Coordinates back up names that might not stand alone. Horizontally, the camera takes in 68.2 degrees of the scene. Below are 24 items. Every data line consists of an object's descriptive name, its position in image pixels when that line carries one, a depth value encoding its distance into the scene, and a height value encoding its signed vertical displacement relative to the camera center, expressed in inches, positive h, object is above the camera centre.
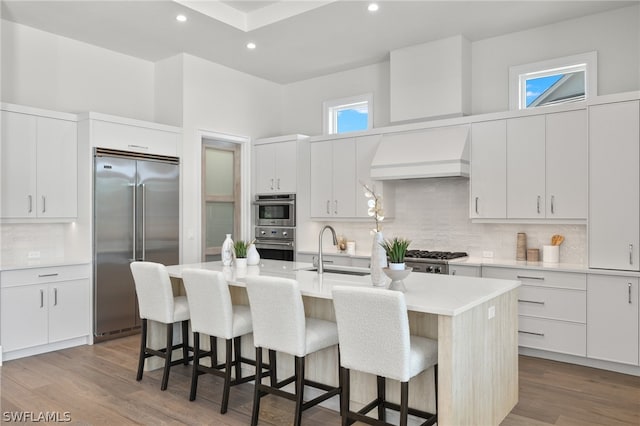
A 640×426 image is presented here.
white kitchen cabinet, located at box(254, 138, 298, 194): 253.4 +25.3
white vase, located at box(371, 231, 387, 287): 121.0 -12.4
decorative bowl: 112.6 -15.3
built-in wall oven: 252.8 -7.3
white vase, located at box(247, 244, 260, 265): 168.4 -15.5
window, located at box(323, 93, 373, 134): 253.9 +54.8
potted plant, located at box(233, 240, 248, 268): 167.6 -13.4
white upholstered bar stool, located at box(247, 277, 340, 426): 113.3 -29.5
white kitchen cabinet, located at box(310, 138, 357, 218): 239.3 +17.8
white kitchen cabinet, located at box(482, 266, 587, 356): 168.2 -35.8
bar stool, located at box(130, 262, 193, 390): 143.9 -29.2
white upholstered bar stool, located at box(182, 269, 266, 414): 128.6 -29.8
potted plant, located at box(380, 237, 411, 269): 112.9 -9.9
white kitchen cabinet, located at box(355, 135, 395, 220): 229.0 +14.8
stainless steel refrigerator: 201.2 -6.5
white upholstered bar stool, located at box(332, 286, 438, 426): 95.7 -27.3
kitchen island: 97.3 -29.7
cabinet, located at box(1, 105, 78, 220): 184.9 +19.8
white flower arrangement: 122.0 +1.2
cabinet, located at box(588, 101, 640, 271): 159.5 +9.3
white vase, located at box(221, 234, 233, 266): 166.6 -14.3
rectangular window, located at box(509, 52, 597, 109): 189.2 +55.1
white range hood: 197.9 +25.5
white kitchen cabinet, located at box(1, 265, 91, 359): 176.1 -36.9
